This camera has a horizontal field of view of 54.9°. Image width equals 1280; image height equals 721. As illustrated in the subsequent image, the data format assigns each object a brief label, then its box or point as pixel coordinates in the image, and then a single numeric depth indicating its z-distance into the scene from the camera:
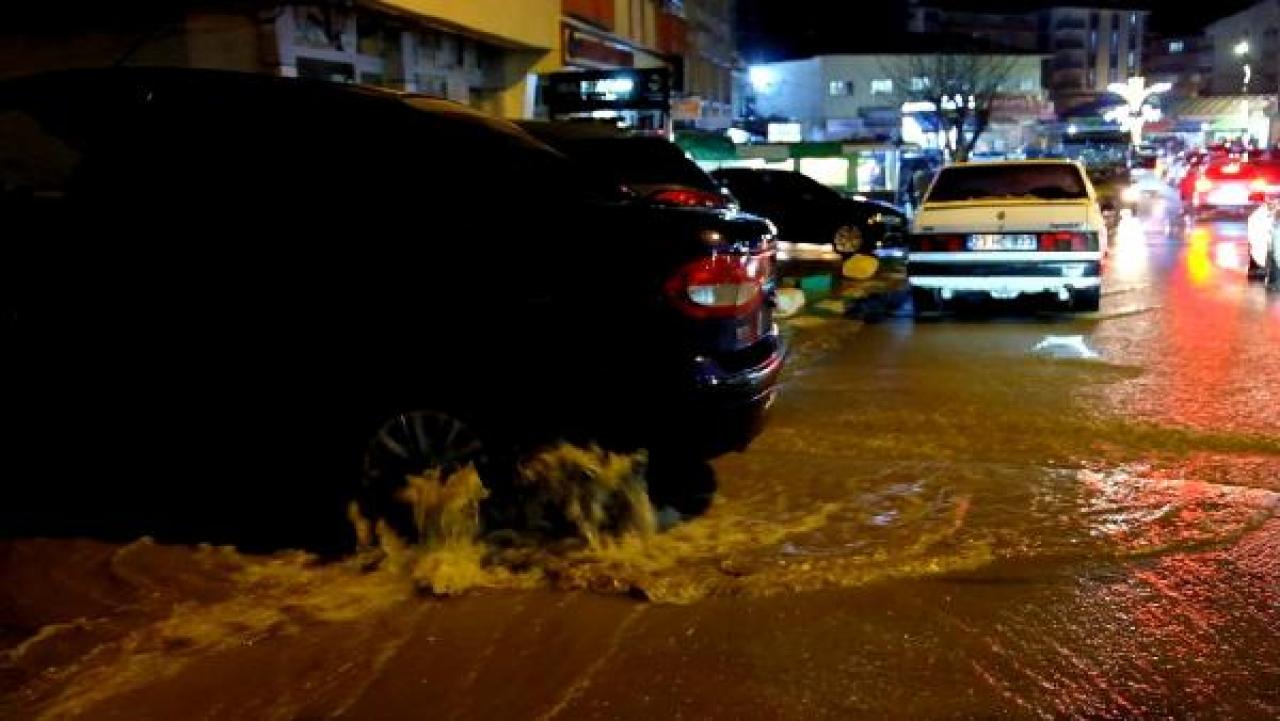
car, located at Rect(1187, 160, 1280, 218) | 27.02
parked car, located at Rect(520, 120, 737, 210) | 11.39
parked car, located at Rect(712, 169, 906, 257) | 20.64
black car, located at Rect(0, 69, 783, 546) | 5.06
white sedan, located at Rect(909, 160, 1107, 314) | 11.73
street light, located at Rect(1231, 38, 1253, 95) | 79.12
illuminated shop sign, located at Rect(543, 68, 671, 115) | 17.97
